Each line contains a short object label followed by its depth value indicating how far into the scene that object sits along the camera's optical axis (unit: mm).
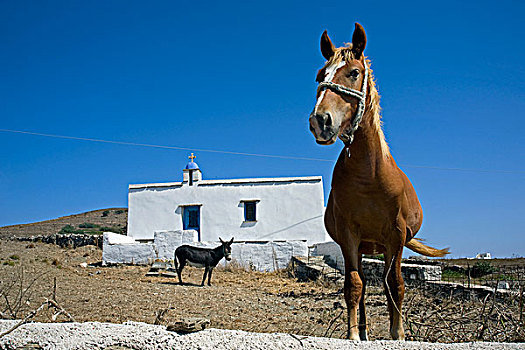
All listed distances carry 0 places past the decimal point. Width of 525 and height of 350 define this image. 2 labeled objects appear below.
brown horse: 2771
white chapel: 20047
